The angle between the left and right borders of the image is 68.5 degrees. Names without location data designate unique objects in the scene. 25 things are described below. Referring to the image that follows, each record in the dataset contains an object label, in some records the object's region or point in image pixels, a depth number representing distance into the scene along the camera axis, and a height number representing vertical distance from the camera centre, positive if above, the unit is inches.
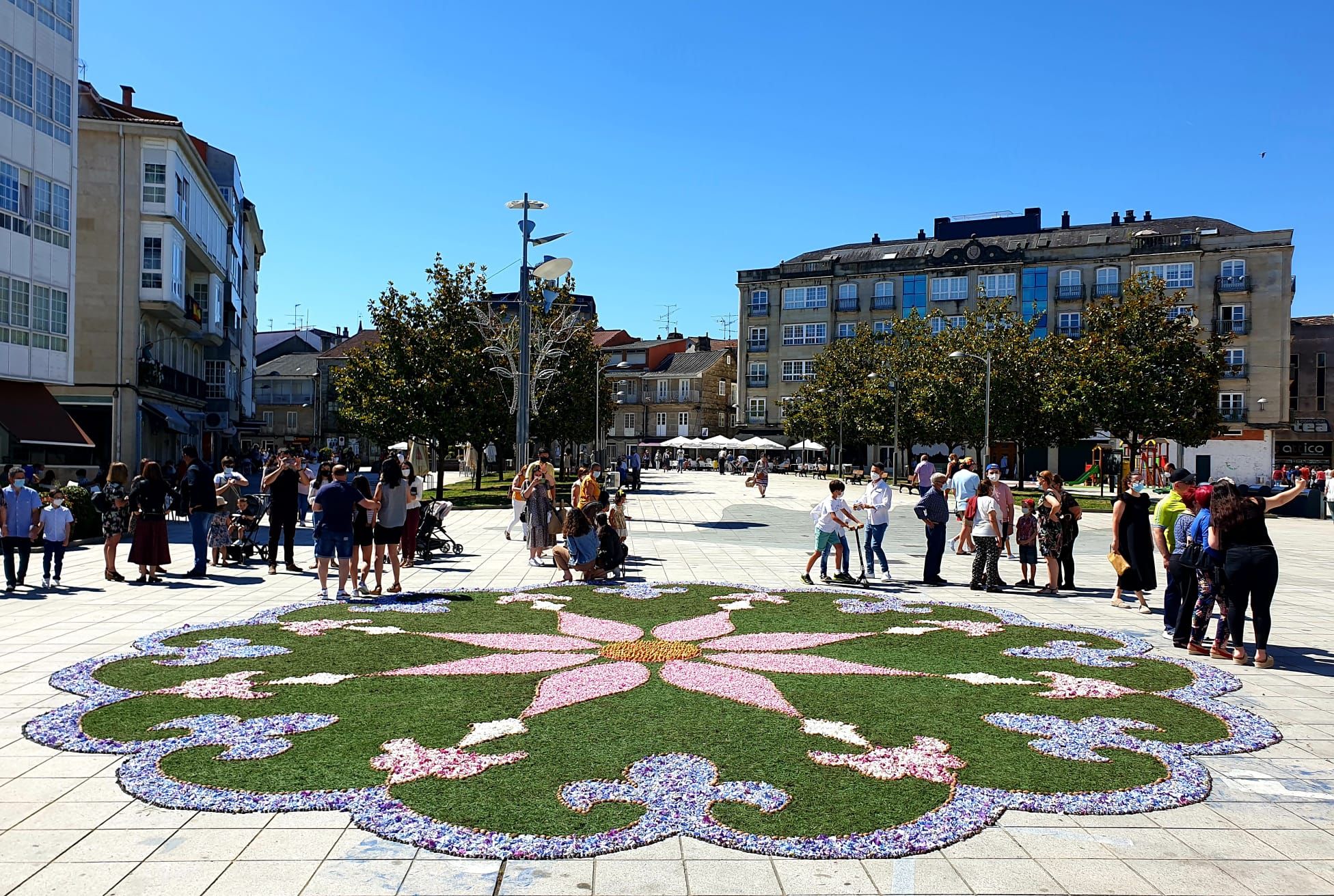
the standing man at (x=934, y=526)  592.1 -47.4
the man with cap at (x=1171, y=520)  425.4 -31.1
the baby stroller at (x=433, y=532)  684.1 -67.5
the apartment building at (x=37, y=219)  1051.3 +235.1
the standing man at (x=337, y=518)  485.7 -41.0
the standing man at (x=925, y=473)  1006.4 -25.9
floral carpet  207.8 -78.6
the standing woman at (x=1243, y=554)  346.0 -35.4
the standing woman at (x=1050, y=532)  559.5 -46.9
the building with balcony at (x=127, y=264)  1403.8 +244.5
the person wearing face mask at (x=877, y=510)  589.3 -38.0
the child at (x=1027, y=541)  585.0 -54.4
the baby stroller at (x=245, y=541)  641.0 -71.1
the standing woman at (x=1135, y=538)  478.9 -42.7
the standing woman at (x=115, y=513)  554.6 -46.8
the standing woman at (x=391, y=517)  520.4 -43.1
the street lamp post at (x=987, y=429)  1579.7 +34.2
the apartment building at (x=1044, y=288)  2623.0 +484.2
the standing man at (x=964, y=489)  716.7 -30.1
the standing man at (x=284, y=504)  590.9 -41.5
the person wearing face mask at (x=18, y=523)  524.7 -50.6
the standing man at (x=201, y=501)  597.6 -41.7
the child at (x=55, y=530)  519.2 -54.5
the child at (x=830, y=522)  565.0 -44.2
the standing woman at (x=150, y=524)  551.5 -52.4
